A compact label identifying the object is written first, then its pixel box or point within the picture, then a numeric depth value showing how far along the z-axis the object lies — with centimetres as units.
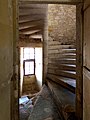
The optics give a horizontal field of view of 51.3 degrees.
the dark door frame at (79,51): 122
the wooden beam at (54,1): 120
